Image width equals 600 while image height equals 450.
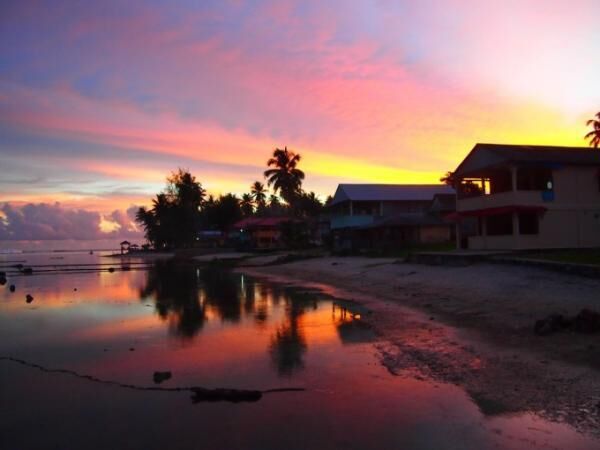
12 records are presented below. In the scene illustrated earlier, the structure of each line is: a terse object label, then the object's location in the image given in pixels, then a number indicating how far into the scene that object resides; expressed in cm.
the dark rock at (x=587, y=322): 1241
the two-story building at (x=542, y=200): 2922
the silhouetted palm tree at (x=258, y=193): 11669
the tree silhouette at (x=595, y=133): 5194
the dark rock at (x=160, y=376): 1185
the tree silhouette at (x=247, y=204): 11631
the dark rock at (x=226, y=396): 1028
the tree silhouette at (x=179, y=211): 10406
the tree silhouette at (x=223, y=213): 10672
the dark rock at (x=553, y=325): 1316
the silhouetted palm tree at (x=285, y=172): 7425
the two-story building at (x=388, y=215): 4793
